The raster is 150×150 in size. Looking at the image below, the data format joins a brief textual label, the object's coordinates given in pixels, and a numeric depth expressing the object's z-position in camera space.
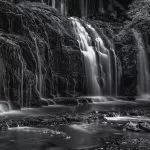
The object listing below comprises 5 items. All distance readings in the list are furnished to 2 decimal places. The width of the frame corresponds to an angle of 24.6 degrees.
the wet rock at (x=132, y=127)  11.01
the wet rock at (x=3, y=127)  11.06
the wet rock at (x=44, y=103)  18.82
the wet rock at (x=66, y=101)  19.99
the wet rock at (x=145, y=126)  10.98
